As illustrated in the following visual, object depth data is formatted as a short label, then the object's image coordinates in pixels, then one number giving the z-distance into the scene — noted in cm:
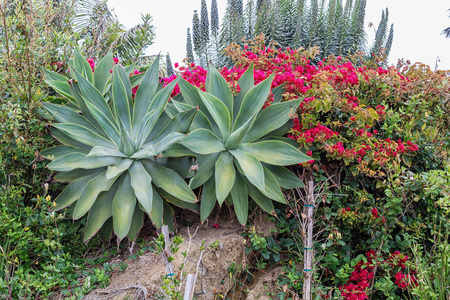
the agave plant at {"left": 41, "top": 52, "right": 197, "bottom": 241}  241
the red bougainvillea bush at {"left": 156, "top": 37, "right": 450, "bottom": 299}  261
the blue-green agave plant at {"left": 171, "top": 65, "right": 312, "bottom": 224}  242
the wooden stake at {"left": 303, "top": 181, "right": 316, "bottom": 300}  236
